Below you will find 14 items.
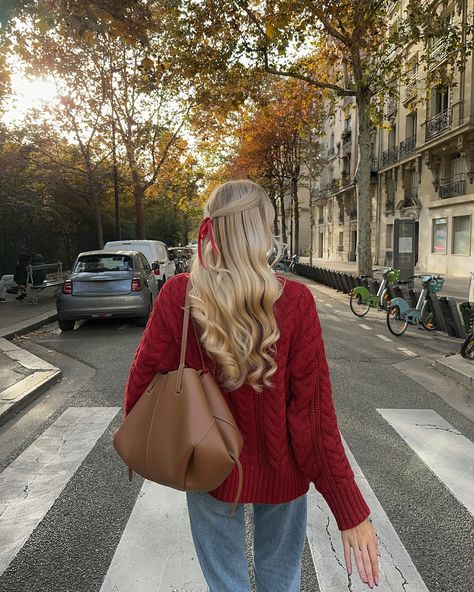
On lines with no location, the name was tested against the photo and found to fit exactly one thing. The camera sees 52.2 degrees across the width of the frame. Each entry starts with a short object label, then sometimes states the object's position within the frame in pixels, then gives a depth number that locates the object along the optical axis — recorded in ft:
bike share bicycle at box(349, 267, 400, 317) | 37.29
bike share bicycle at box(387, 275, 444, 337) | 29.84
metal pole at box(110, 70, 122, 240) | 72.13
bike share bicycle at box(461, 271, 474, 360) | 21.76
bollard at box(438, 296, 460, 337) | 28.96
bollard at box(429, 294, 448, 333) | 29.86
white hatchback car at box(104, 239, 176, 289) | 49.93
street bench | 44.47
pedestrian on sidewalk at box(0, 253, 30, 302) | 44.91
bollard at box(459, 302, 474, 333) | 26.03
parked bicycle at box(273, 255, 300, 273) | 94.02
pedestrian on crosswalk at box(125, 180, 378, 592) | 4.48
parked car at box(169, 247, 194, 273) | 76.69
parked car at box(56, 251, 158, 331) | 30.91
